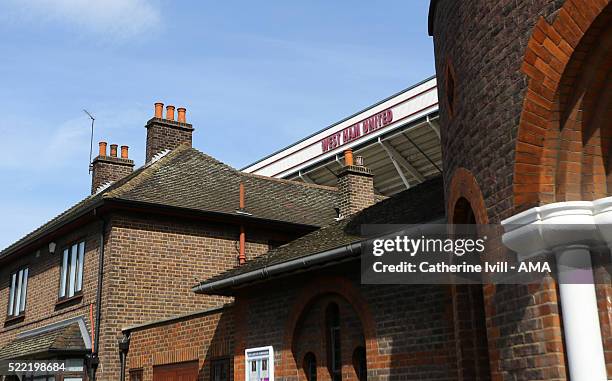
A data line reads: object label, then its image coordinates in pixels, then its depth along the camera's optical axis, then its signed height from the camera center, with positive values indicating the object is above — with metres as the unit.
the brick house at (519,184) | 5.20 +1.58
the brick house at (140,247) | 16.23 +3.42
